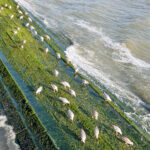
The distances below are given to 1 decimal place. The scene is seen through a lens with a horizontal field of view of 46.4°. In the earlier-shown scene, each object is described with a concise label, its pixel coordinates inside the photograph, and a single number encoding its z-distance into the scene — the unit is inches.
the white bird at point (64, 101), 285.1
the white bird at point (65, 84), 321.1
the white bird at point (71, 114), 262.6
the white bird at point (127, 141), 248.4
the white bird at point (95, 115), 273.5
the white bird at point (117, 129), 259.9
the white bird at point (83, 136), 235.9
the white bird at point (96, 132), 246.0
